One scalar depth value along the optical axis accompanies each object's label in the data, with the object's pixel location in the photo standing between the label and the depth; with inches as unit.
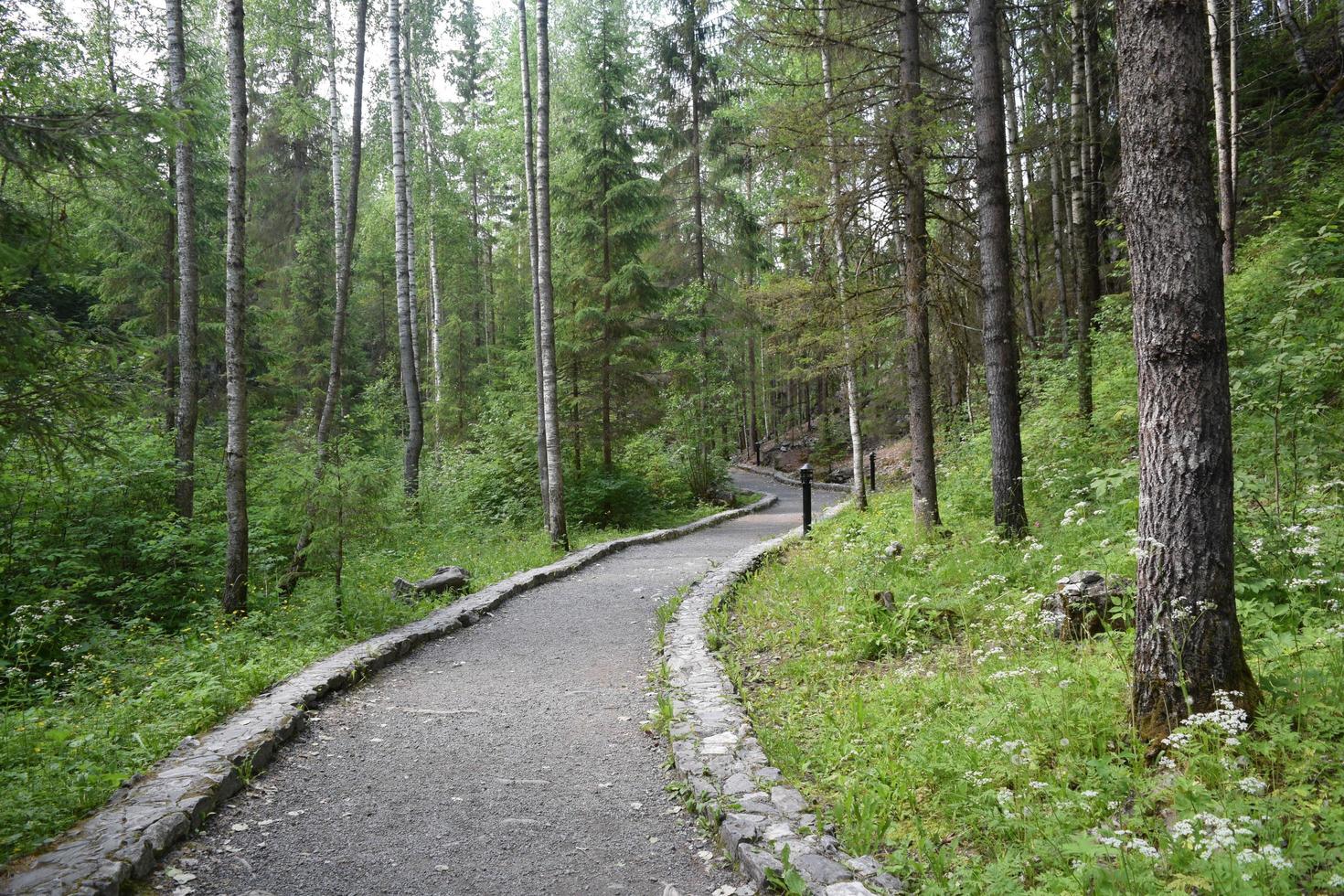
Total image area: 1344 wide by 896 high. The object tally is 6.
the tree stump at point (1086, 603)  191.5
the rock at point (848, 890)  114.5
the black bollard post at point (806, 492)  477.7
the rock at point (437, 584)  360.8
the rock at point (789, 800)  147.0
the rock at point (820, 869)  120.0
